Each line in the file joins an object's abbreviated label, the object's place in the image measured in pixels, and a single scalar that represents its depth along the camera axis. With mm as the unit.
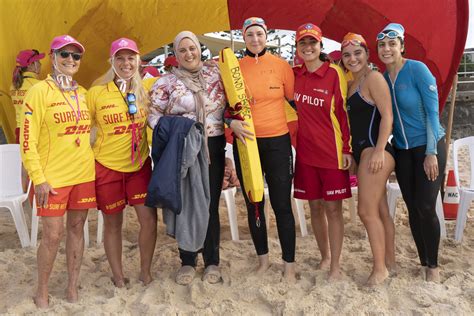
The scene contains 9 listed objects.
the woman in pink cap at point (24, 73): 3996
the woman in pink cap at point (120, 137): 2443
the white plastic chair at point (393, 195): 3512
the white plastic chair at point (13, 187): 3469
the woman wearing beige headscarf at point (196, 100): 2516
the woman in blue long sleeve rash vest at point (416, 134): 2361
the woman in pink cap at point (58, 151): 2211
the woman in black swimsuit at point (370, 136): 2365
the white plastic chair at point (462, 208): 3244
